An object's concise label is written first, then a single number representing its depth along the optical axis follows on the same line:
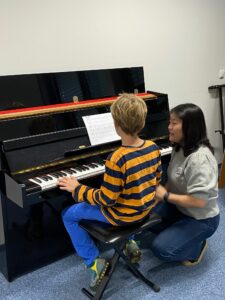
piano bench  1.83
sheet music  2.29
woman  2.07
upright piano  2.00
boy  1.72
